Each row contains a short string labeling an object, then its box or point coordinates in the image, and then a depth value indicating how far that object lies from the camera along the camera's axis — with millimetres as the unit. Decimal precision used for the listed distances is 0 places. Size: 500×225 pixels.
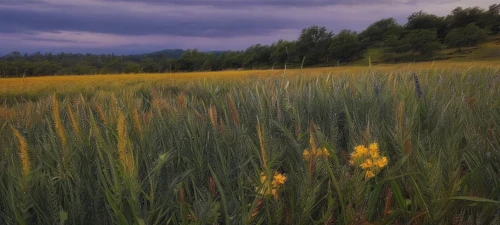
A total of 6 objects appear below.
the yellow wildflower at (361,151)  1037
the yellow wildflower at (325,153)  1077
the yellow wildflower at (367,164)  1029
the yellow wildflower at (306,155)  1065
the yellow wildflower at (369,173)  1025
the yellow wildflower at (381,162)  1039
